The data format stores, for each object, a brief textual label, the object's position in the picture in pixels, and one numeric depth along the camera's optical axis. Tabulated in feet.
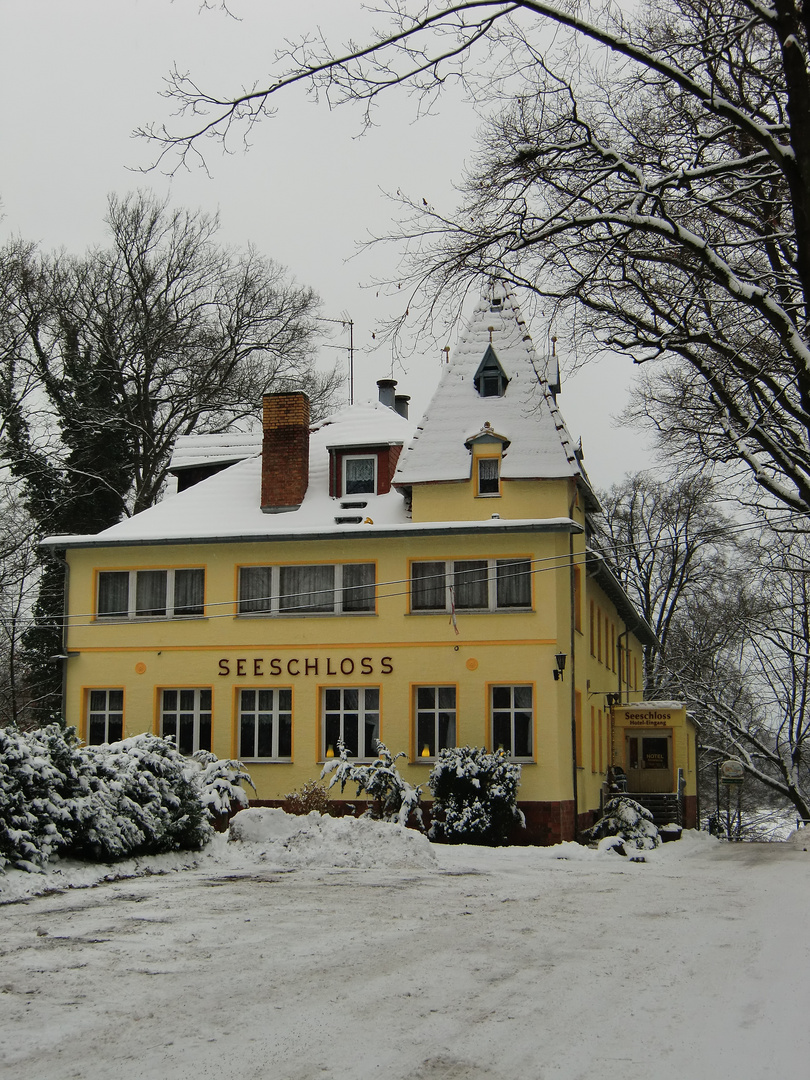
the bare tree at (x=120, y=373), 111.86
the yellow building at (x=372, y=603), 83.61
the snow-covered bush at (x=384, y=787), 74.08
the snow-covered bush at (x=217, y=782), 66.03
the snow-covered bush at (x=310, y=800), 75.61
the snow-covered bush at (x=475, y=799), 75.92
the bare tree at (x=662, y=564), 156.35
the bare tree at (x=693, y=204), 28.78
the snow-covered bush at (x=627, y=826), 83.71
